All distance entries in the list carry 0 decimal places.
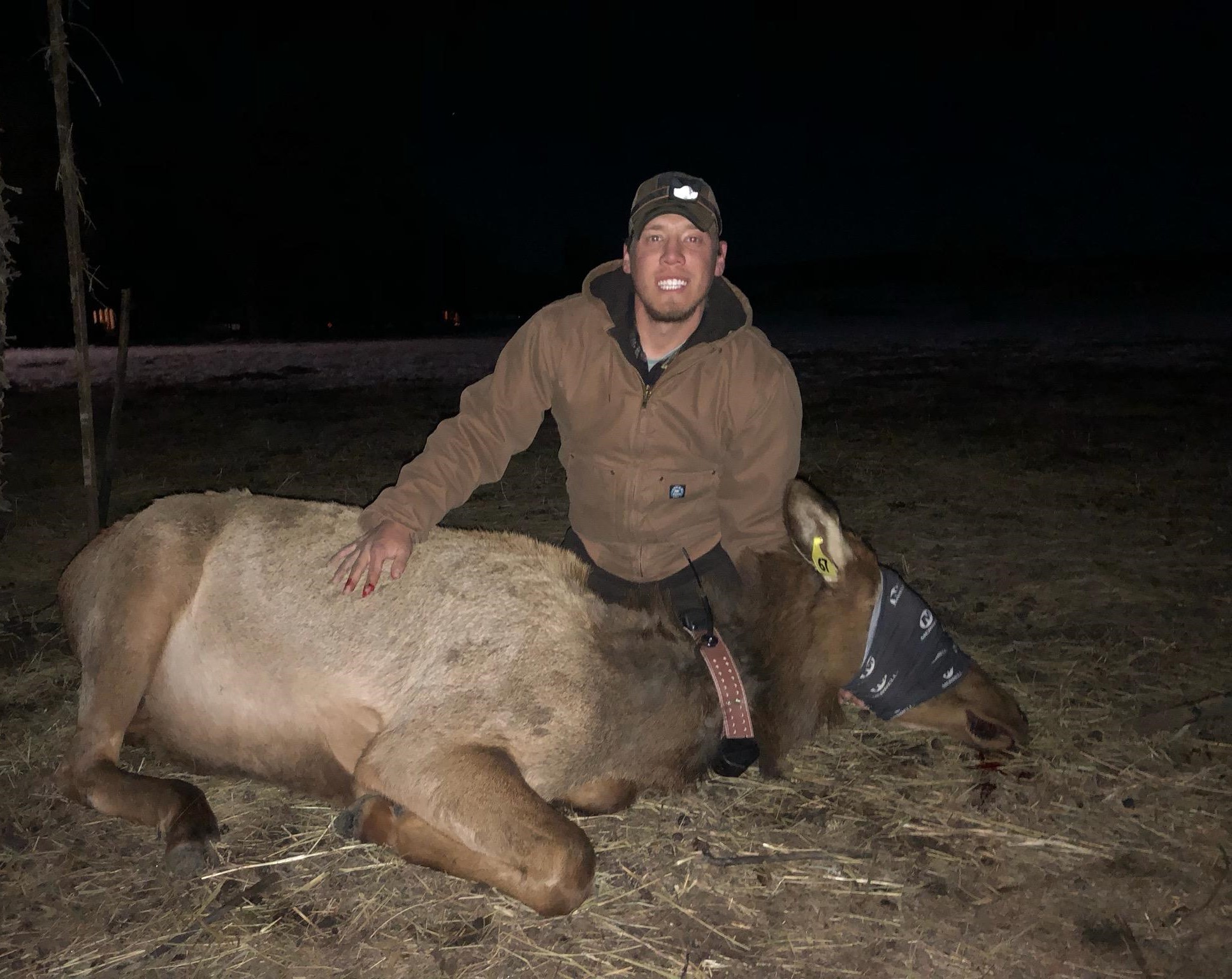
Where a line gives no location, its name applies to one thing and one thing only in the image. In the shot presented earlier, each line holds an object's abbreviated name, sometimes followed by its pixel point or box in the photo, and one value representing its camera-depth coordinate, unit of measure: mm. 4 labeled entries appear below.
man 3619
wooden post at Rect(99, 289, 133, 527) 5570
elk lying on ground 2893
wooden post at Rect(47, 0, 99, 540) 4465
